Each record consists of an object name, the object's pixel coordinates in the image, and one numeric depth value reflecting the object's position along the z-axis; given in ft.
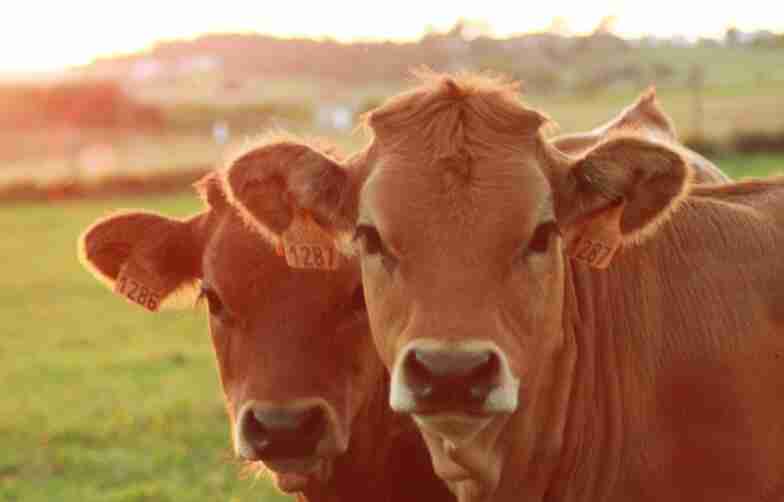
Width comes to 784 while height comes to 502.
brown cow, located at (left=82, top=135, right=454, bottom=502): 17.79
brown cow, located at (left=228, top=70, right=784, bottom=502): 14.97
